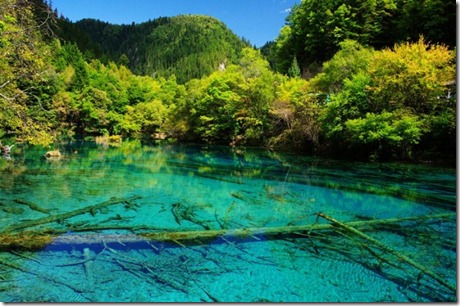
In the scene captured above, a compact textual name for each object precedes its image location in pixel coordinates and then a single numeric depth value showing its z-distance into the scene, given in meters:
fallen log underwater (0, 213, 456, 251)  5.73
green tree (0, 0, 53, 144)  5.55
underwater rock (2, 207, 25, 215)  7.90
